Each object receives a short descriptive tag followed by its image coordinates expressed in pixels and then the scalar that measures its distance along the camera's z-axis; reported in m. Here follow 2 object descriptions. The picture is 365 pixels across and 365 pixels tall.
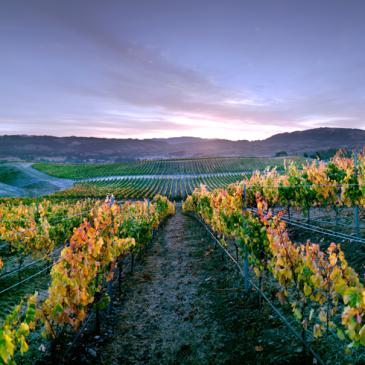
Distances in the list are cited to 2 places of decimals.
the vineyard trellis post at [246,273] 7.02
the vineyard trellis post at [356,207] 8.78
